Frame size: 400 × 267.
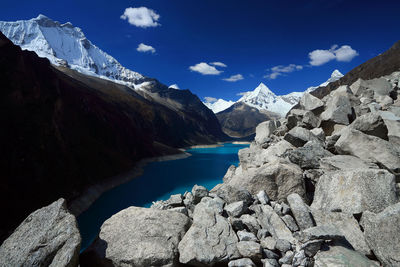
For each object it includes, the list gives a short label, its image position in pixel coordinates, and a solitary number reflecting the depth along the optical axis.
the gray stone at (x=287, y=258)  3.70
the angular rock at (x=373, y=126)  7.46
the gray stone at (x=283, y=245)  3.91
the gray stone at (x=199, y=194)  6.68
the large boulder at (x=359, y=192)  4.47
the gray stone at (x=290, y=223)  4.44
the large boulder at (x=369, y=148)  5.96
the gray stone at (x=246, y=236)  4.32
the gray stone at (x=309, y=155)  6.80
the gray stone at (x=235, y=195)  5.75
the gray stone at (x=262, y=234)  4.31
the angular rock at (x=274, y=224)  4.32
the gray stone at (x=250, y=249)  3.89
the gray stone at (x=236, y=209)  5.19
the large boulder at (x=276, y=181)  5.97
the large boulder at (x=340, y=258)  3.38
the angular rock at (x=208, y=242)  4.10
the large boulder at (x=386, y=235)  3.42
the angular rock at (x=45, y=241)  3.97
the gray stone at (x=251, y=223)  4.66
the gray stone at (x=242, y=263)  3.85
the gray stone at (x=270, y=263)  3.67
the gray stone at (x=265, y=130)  14.32
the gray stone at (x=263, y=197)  5.56
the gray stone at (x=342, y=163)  6.05
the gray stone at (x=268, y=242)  4.03
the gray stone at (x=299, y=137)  8.72
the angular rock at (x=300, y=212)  4.42
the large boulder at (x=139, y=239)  4.31
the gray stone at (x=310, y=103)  11.52
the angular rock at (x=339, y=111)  9.57
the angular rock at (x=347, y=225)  3.91
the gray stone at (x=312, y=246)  3.57
